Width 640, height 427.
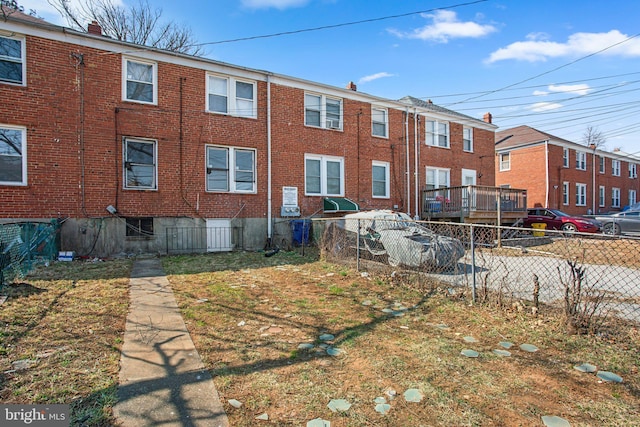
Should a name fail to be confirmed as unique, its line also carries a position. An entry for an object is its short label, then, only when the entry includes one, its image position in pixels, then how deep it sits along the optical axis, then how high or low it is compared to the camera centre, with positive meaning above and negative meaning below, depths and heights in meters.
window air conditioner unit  14.53 +3.64
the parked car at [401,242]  6.70 -0.75
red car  17.59 -0.77
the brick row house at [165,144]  9.36 +2.20
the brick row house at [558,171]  25.28 +2.86
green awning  13.75 +0.12
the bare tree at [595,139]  41.19 +8.26
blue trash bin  12.67 -0.86
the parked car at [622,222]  15.79 -0.77
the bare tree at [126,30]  19.36 +10.85
